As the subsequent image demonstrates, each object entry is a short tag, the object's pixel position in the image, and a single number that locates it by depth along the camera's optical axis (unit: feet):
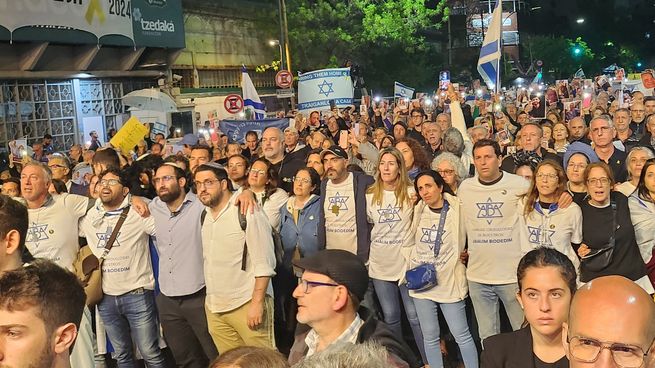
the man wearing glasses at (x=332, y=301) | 12.11
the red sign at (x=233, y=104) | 58.65
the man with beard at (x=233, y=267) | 18.60
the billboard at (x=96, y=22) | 62.59
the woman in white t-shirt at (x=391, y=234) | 21.33
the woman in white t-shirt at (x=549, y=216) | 18.78
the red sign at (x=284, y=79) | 70.90
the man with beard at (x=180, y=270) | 19.77
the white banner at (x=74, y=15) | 61.82
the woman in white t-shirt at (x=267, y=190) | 23.93
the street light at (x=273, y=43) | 111.87
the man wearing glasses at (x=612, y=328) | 8.00
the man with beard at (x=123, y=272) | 20.07
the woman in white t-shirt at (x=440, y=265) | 19.80
